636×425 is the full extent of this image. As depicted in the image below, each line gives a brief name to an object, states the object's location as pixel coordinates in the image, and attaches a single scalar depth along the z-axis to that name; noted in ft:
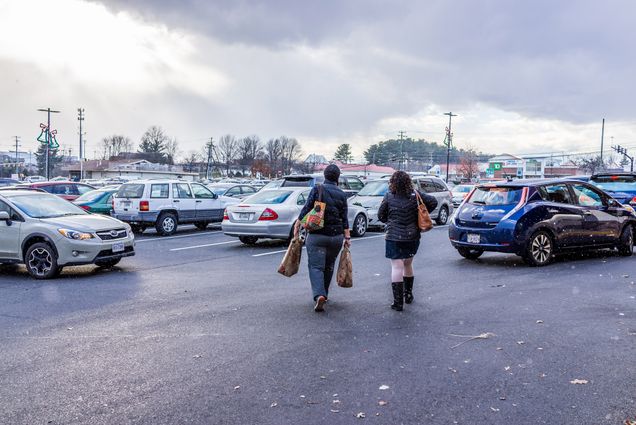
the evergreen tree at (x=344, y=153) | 480.23
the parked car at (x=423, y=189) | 58.68
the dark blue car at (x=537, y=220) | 33.91
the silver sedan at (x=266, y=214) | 45.70
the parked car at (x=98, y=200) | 63.52
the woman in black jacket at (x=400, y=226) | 23.40
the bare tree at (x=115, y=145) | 482.28
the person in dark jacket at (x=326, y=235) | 23.49
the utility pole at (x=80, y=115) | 258.98
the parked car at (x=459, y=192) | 105.70
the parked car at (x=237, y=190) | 80.74
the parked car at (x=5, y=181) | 173.94
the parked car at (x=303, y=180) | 57.21
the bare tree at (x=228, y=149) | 442.50
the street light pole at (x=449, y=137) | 212.15
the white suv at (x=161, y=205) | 57.16
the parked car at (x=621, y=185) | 51.65
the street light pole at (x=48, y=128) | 159.73
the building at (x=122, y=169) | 326.85
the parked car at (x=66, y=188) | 67.77
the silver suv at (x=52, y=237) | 32.09
